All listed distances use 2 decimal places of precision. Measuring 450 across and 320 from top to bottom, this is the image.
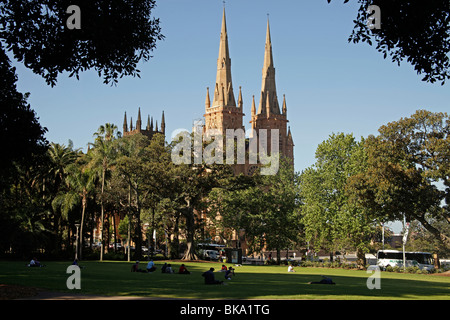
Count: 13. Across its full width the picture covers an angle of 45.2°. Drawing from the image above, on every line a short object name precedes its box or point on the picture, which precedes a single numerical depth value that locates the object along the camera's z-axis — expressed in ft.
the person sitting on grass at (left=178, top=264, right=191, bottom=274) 115.80
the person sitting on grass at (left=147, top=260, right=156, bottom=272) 115.34
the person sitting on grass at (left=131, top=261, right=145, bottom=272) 115.55
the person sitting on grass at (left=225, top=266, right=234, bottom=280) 97.76
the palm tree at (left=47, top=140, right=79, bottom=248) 200.54
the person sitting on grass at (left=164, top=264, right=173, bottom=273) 114.11
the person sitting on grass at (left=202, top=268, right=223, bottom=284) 84.12
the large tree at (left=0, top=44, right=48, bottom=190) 72.79
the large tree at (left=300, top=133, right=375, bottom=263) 182.91
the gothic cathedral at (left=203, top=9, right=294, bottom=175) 453.58
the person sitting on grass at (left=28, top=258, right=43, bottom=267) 125.72
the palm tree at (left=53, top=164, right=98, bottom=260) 190.66
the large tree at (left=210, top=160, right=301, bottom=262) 217.97
